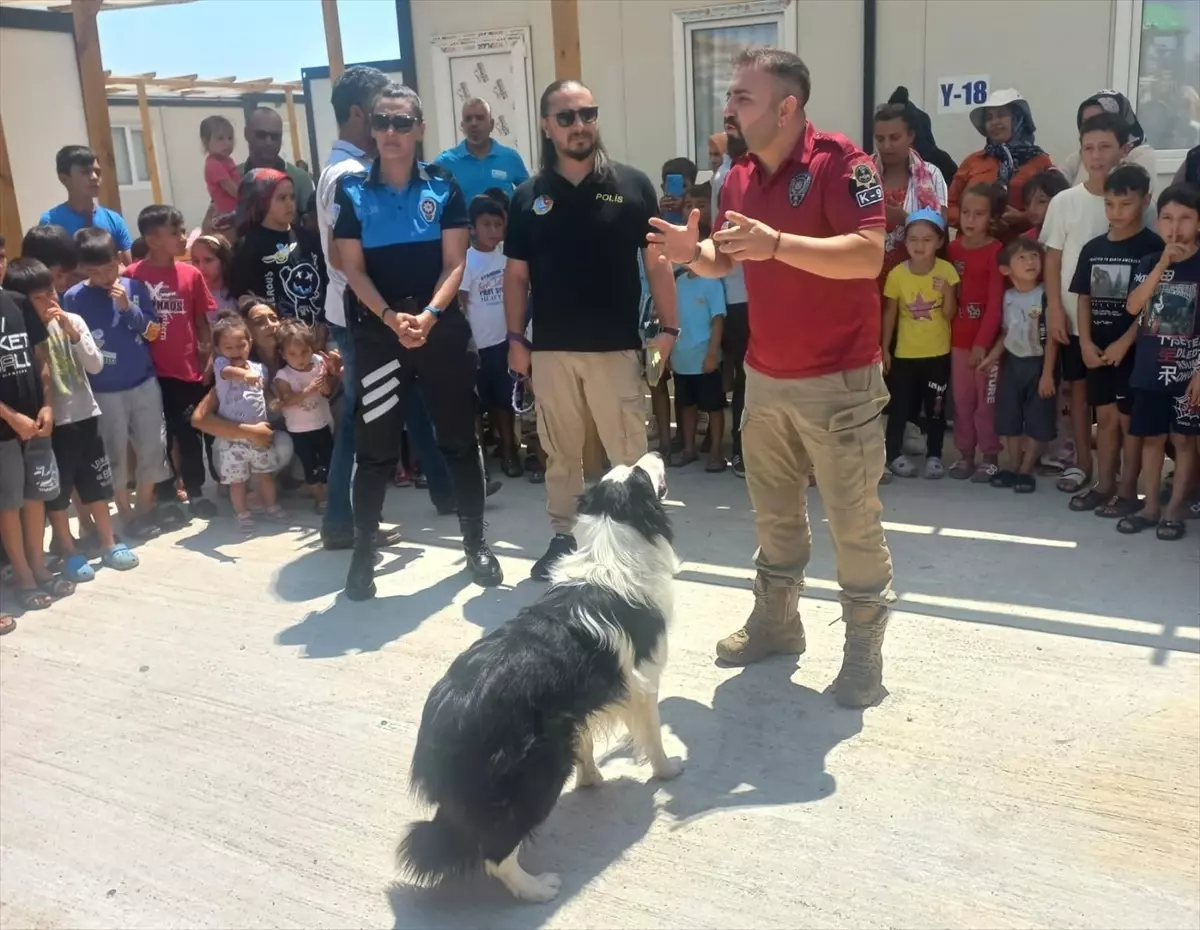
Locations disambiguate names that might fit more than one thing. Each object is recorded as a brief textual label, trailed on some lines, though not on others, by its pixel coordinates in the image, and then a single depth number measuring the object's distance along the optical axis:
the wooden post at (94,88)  7.21
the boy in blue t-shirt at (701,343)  6.05
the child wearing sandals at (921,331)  5.76
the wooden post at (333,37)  8.68
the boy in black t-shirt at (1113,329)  4.91
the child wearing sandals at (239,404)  5.63
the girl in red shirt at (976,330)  5.74
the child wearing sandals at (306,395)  5.73
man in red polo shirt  3.12
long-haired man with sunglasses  4.28
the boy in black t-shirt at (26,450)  4.52
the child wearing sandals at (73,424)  4.86
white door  8.52
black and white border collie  2.46
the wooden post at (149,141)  16.03
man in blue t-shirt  6.81
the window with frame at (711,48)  7.73
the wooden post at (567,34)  6.14
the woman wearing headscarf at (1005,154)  6.36
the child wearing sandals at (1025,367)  5.52
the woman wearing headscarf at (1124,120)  5.50
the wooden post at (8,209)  6.48
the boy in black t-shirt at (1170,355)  4.66
